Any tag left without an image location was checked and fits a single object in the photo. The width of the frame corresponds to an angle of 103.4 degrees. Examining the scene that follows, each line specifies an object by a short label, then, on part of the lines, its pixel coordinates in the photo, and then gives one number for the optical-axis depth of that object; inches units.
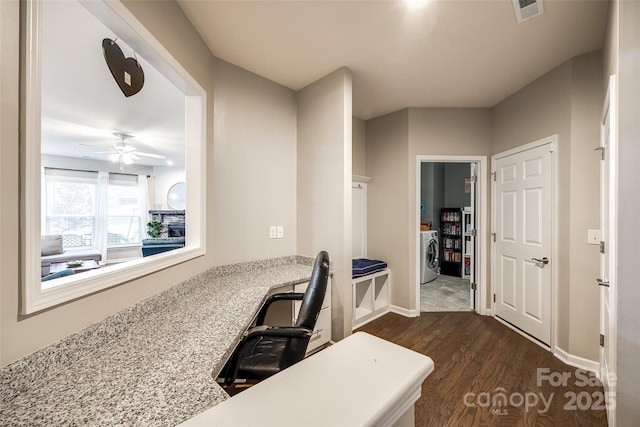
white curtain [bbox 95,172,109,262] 227.8
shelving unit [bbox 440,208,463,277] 204.2
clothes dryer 177.0
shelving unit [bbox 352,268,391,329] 118.8
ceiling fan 171.6
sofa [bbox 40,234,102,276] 195.8
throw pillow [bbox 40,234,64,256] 197.8
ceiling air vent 63.5
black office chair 49.3
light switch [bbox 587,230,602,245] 80.7
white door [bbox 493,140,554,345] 96.4
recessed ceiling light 63.9
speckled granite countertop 26.2
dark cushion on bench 117.8
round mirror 272.7
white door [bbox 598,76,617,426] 52.2
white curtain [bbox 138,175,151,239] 258.2
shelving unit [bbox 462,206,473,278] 195.2
